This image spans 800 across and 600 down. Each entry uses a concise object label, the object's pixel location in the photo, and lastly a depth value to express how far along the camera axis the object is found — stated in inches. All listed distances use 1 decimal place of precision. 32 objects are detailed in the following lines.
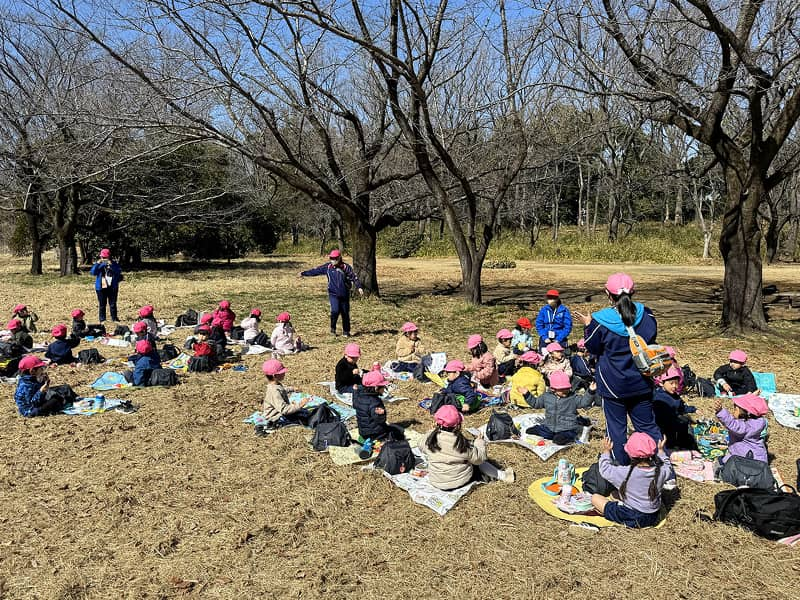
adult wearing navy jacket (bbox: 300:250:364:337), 428.5
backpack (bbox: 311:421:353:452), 231.8
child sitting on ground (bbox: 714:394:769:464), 199.5
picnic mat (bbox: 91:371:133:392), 314.0
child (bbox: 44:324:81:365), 356.8
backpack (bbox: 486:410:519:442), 241.0
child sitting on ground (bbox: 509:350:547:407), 286.7
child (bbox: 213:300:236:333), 428.1
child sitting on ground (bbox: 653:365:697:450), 227.8
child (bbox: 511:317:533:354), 380.8
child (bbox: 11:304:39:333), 413.8
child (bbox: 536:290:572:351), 366.3
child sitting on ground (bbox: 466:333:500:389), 311.7
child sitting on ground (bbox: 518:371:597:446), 237.9
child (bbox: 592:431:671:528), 167.6
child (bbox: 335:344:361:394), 289.3
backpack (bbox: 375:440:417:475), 208.8
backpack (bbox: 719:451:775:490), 188.5
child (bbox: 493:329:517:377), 333.9
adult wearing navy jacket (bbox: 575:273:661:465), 182.4
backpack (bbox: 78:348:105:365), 361.4
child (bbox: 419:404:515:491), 193.5
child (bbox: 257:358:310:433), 252.8
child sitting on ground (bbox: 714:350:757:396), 279.6
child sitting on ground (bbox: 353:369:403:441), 234.5
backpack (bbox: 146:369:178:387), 319.6
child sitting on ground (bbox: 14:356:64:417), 265.0
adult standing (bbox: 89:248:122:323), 474.6
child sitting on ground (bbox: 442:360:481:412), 277.7
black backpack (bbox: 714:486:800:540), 162.4
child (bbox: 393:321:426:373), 354.6
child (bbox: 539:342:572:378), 315.6
